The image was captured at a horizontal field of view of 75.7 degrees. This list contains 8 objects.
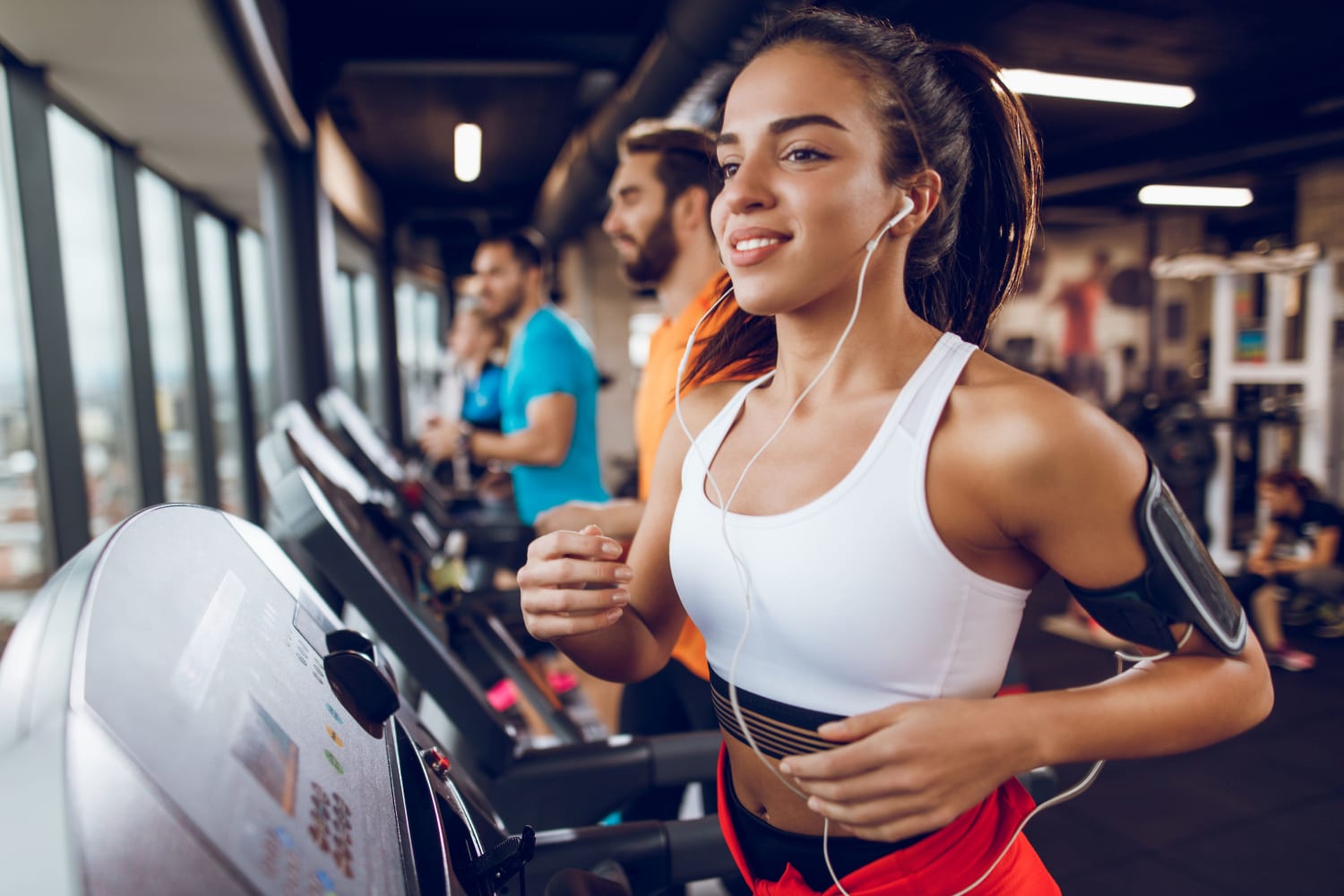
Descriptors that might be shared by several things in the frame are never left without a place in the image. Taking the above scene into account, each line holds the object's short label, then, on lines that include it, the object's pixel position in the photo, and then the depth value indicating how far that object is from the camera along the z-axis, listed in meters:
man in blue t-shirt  2.85
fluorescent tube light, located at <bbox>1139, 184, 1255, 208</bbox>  8.78
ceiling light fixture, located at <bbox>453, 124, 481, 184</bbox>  5.73
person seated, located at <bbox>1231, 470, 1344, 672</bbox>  4.45
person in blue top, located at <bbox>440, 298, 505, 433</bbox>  3.99
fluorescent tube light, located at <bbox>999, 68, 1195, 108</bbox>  5.45
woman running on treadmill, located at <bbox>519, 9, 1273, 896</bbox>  0.71
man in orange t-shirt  1.89
